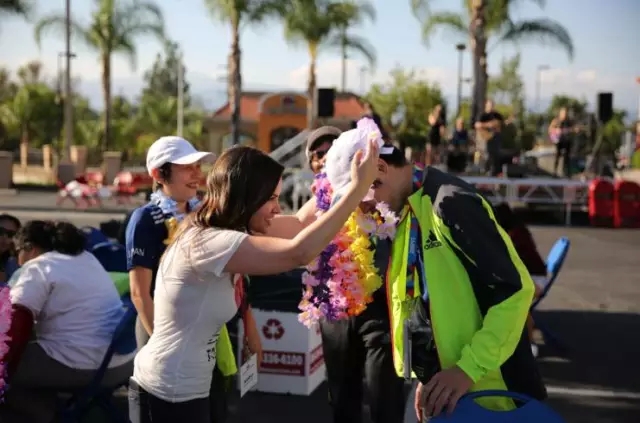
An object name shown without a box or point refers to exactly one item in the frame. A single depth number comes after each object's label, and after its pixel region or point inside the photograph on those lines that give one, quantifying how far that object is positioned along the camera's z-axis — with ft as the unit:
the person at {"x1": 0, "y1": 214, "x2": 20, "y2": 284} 17.85
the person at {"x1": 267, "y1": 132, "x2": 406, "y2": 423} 12.10
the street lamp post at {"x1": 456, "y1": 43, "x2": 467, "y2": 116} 150.71
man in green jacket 7.61
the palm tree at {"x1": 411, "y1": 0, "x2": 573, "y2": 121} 86.48
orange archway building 146.20
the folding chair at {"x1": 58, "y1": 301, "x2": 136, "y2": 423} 14.23
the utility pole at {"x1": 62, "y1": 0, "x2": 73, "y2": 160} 106.42
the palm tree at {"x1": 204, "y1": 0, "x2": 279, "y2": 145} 98.63
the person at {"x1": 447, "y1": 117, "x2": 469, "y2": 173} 73.97
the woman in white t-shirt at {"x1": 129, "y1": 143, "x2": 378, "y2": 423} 8.15
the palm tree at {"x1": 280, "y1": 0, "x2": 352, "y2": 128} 116.57
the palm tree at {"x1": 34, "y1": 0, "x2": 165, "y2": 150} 118.21
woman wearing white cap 11.10
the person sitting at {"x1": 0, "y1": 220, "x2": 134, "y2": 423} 13.83
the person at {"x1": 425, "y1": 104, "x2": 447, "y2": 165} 72.24
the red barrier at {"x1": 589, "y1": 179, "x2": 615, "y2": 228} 64.85
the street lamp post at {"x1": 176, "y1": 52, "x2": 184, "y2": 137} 140.20
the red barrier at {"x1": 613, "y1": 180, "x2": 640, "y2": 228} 64.13
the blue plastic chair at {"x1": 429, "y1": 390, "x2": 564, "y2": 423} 7.46
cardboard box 18.94
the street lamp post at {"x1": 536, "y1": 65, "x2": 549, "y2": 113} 245.57
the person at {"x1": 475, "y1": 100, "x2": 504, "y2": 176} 66.39
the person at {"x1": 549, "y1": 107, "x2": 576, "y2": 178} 73.24
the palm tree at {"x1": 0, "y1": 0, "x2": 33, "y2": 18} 94.63
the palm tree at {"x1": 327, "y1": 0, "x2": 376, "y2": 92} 123.85
